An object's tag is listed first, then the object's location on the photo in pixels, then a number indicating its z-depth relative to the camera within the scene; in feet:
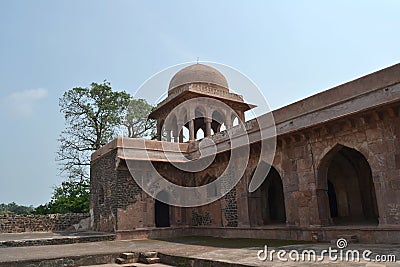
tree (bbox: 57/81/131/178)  73.72
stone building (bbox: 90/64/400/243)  28.99
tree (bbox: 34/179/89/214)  68.54
